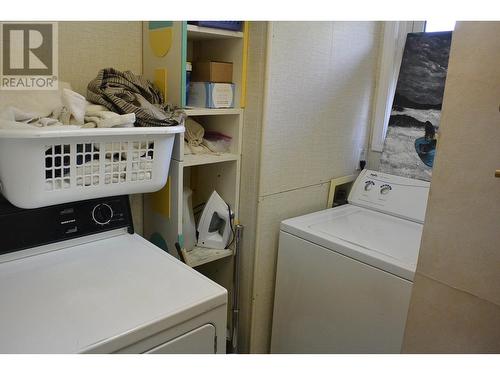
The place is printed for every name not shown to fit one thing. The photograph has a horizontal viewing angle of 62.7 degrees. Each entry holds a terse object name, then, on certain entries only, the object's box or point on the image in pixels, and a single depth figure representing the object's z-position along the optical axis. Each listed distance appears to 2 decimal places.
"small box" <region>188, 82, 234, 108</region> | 1.72
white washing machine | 1.56
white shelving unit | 1.62
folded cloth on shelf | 1.81
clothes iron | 1.90
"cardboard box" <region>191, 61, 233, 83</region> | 1.73
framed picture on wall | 2.03
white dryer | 1.01
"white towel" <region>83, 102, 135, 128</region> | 1.32
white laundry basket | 1.19
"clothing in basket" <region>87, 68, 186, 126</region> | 1.44
